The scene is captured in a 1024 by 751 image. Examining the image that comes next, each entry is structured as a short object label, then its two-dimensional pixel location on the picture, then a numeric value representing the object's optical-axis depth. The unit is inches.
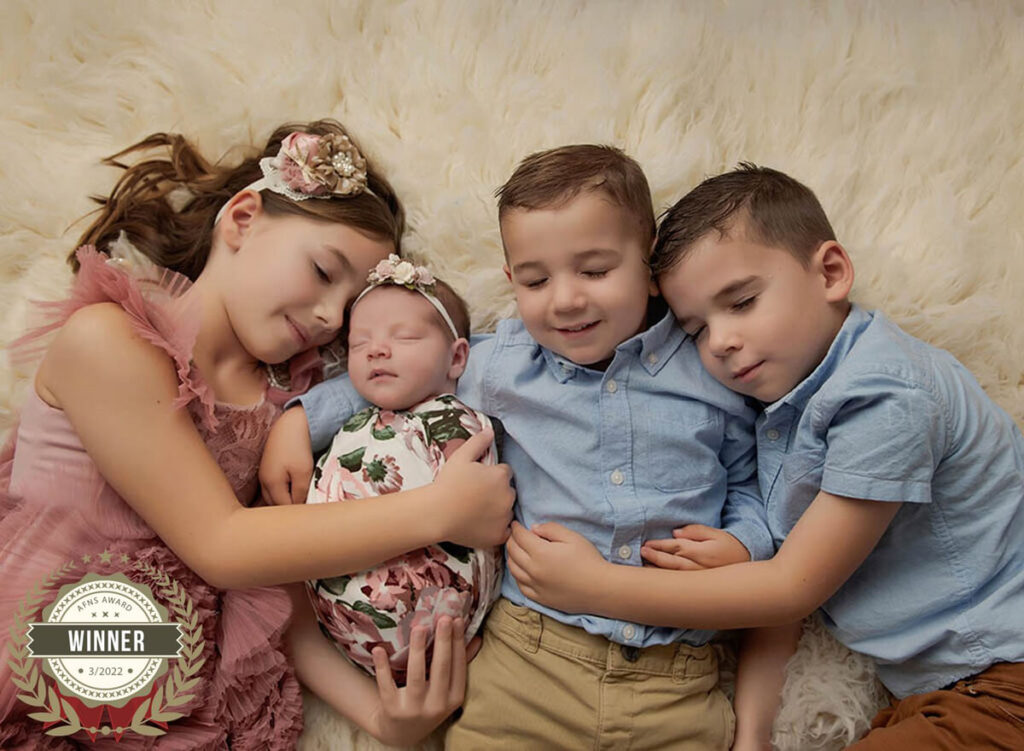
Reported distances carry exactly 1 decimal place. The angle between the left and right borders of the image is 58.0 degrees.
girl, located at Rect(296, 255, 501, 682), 51.3
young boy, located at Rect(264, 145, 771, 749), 50.8
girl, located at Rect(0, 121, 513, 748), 49.3
